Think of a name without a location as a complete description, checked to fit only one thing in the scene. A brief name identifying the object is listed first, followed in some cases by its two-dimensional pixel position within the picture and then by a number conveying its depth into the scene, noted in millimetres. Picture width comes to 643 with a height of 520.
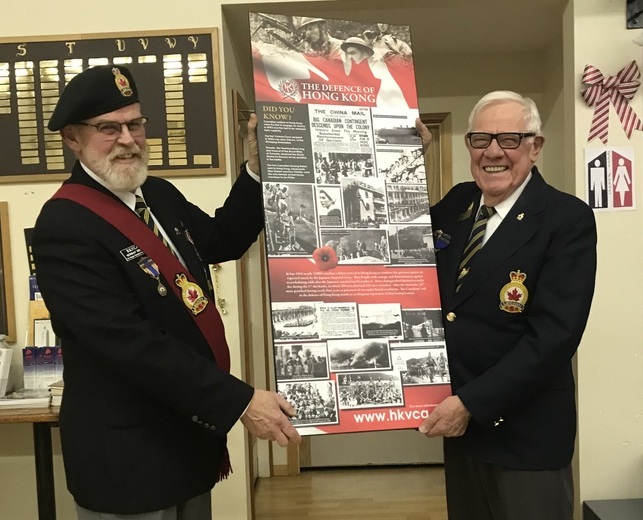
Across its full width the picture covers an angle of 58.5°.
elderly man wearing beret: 1267
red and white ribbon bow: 2391
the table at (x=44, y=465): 2102
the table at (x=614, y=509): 2316
